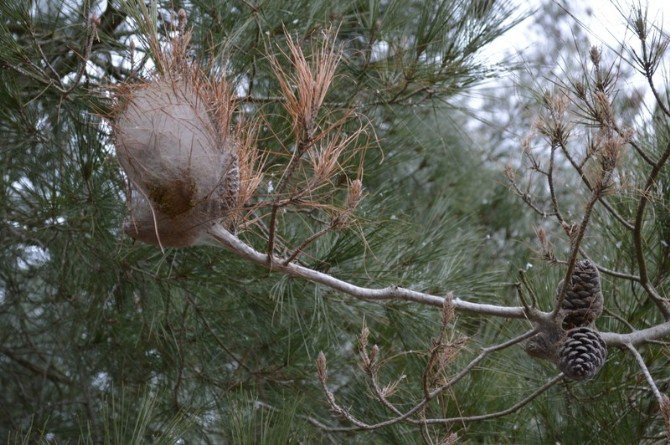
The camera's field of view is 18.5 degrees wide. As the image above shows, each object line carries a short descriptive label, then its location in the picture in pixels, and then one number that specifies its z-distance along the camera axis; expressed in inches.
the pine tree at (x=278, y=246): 84.7
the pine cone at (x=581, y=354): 84.3
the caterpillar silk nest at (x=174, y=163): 82.7
